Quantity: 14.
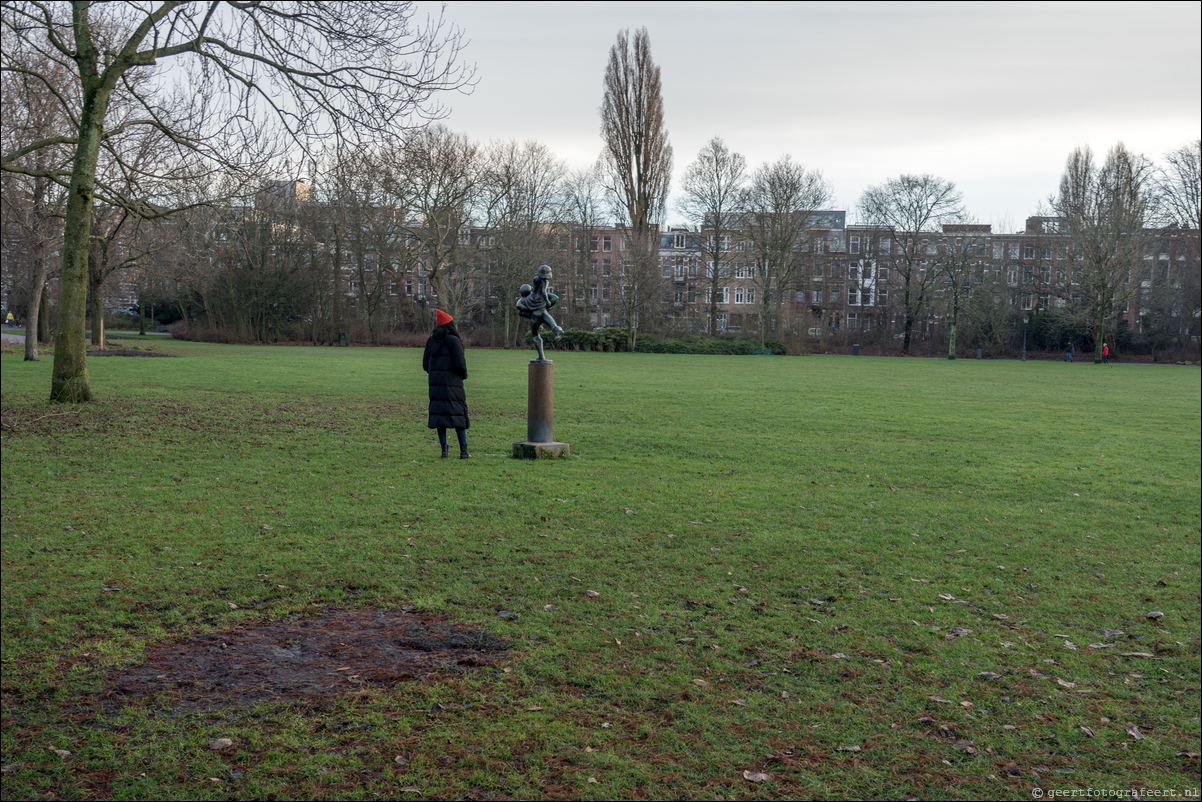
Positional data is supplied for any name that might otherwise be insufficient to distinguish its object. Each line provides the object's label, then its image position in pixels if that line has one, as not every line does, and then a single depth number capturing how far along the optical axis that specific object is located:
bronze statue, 12.49
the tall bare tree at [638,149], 64.81
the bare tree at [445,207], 52.72
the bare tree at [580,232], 73.14
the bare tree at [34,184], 21.95
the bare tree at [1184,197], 62.16
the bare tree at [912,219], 72.94
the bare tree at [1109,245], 57.88
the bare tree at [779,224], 67.50
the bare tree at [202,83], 15.77
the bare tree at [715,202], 70.44
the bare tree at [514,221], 62.38
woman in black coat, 11.91
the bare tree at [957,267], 69.94
